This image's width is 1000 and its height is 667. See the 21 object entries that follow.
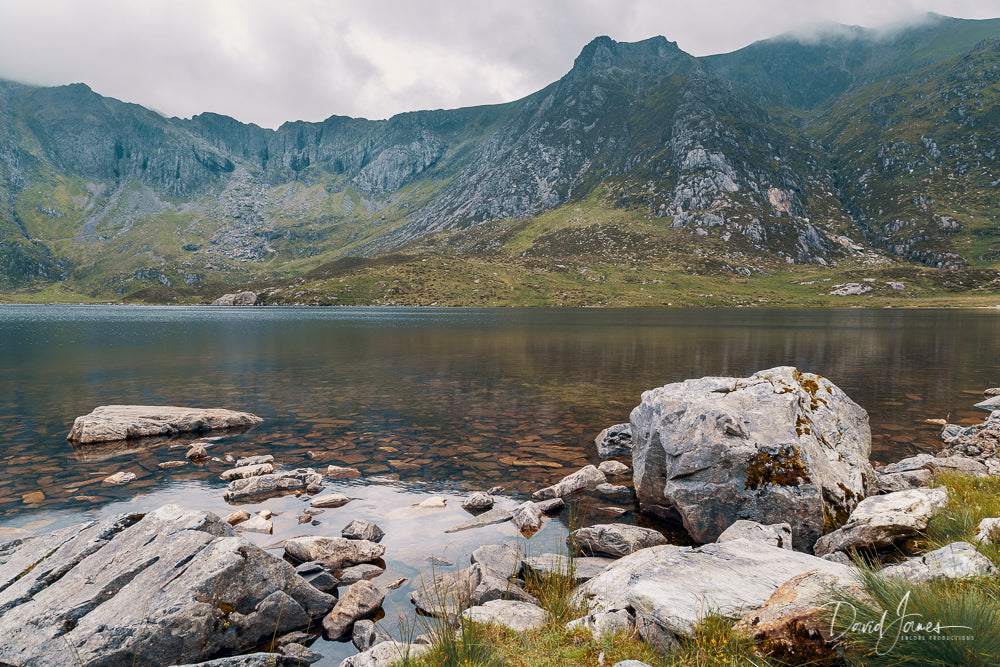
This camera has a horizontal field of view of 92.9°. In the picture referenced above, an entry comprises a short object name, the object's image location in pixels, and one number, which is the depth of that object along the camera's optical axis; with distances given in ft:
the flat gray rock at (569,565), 35.32
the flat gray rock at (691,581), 22.16
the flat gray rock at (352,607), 31.30
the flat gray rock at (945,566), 20.57
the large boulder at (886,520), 33.19
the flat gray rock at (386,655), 21.54
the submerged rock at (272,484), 56.03
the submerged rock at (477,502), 52.70
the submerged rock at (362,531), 44.55
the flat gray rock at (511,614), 26.35
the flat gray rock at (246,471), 61.21
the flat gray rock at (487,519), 47.85
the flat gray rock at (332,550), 40.09
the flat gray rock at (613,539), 41.39
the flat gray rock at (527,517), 47.29
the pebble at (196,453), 69.72
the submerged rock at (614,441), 73.36
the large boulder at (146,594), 26.32
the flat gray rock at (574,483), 56.34
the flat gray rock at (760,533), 35.51
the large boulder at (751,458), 42.37
